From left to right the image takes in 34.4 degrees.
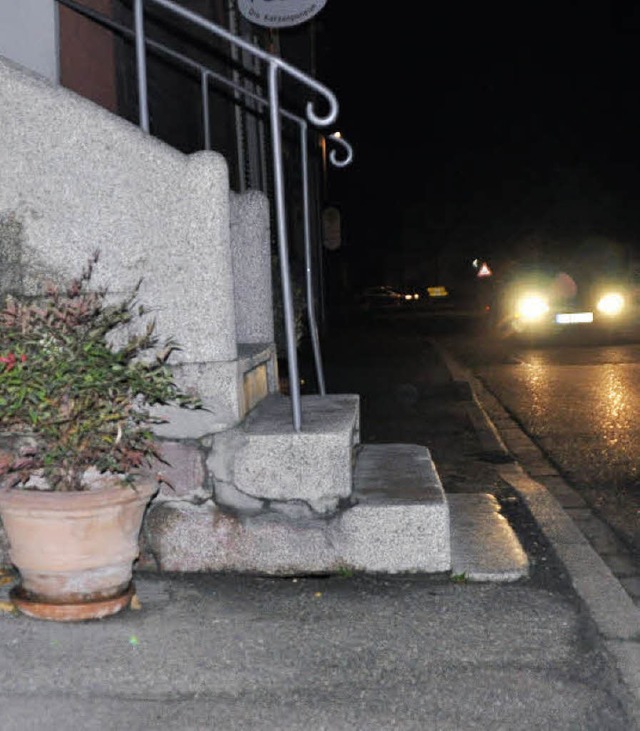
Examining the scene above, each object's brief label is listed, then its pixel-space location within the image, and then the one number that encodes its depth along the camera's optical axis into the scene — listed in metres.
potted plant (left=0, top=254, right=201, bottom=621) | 3.98
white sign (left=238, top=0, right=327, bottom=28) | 6.91
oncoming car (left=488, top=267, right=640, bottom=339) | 18.33
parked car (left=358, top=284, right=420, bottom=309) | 44.25
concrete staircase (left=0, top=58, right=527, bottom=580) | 4.64
